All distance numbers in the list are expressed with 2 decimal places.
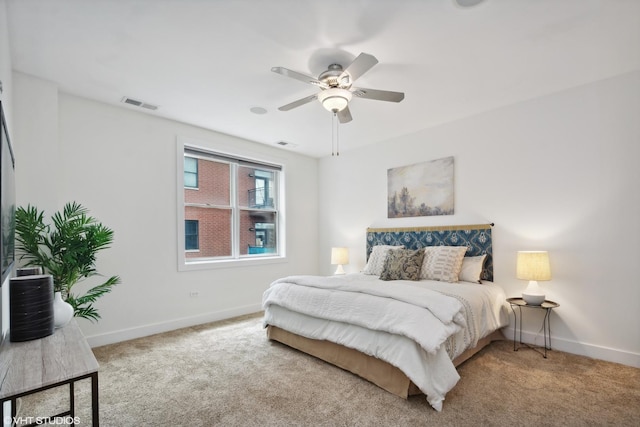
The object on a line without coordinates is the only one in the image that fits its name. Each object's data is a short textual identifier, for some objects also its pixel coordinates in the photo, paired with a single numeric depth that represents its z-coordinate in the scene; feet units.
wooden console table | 3.81
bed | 7.51
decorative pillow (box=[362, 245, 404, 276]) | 13.96
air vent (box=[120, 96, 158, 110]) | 11.28
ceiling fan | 8.55
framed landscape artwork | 13.91
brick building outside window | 14.65
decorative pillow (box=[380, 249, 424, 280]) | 12.38
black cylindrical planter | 5.16
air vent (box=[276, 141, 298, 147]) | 16.56
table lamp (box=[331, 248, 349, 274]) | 16.85
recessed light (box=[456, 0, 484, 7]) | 6.60
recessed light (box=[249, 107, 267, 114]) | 12.10
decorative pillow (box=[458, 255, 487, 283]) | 11.93
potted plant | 8.49
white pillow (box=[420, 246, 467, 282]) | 11.94
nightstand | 10.21
